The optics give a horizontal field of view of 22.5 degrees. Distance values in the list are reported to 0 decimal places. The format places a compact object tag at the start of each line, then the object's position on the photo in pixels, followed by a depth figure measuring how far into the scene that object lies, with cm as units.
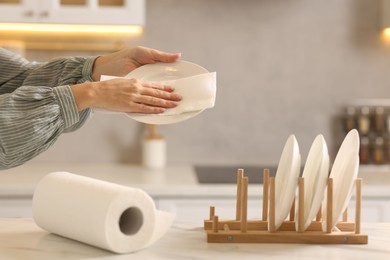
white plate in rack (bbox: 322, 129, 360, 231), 187
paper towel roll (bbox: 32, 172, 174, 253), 181
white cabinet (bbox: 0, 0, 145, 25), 325
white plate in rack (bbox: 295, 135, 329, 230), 187
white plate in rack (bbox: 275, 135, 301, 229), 187
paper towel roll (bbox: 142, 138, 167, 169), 349
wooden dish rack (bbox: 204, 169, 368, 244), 189
